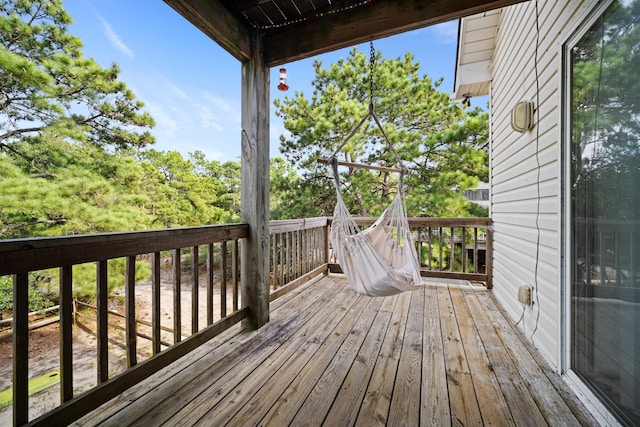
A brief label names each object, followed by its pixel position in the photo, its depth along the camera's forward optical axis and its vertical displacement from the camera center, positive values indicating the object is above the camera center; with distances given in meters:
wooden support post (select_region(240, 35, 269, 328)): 2.11 +0.23
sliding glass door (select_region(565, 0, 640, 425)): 1.06 +0.02
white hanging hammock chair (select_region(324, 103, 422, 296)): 2.04 -0.32
